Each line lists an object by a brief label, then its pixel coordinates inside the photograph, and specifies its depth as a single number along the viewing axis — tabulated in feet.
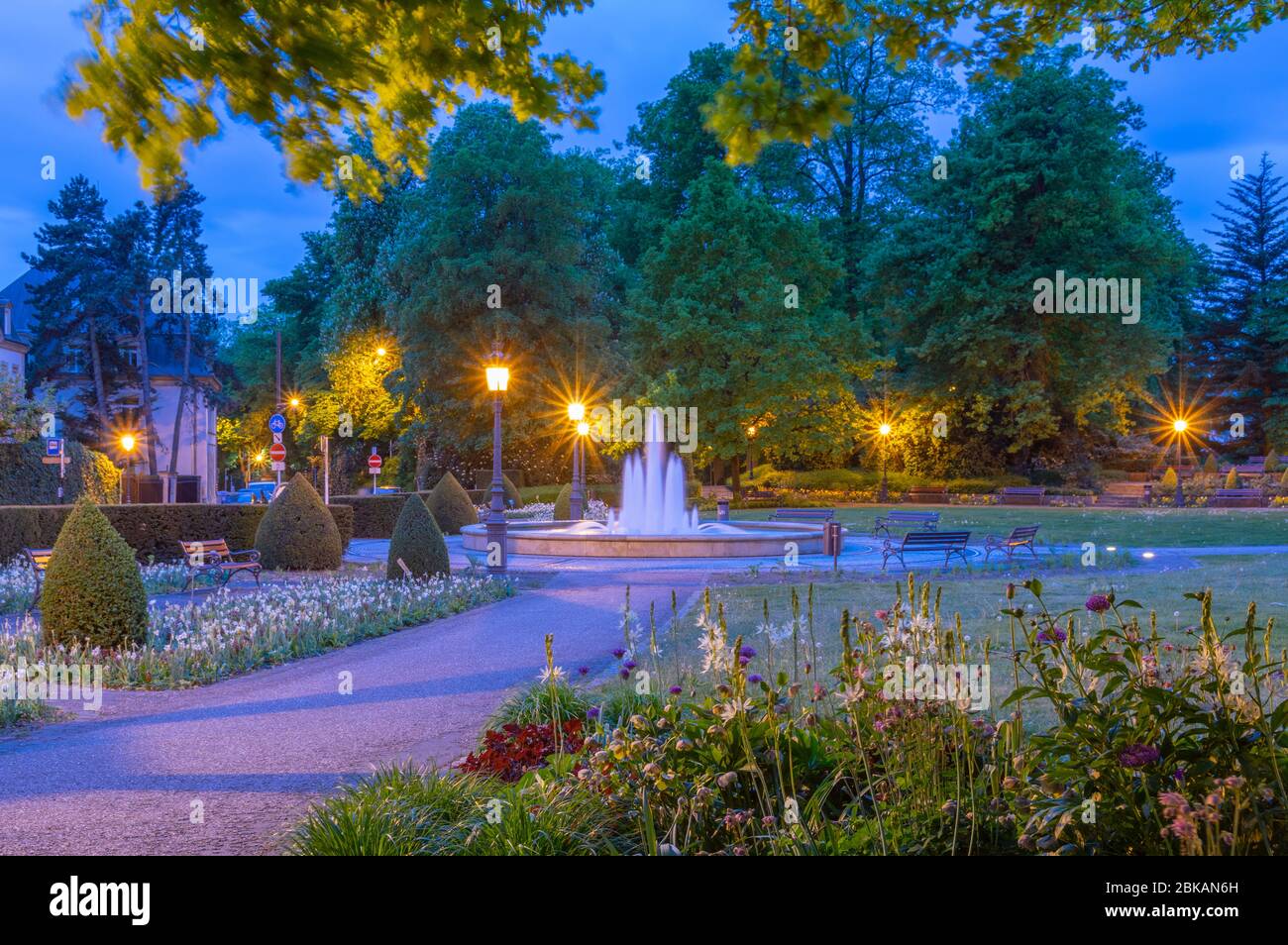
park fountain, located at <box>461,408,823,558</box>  70.59
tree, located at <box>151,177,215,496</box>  88.54
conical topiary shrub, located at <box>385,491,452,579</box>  53.72
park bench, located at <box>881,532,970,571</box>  59.00
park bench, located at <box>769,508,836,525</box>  86.53
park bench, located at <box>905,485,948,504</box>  144.25
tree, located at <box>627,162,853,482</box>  134.31
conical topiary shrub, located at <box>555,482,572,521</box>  105.91
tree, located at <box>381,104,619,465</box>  136.46
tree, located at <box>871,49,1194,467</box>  140.56
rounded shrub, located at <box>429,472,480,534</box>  99.35
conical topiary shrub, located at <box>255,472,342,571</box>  64.03
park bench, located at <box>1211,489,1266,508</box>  120.88
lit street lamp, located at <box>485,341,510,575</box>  59.57
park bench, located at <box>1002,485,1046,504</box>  134.72
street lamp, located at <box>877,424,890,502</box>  146.92
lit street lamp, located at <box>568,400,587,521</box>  99.66
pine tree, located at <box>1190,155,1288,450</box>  173.06
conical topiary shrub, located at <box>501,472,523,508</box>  128.47
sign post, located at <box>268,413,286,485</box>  98.68
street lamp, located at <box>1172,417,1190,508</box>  123.85
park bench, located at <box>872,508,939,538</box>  71.51
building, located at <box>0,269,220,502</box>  148.05
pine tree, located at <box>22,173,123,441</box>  114.01
